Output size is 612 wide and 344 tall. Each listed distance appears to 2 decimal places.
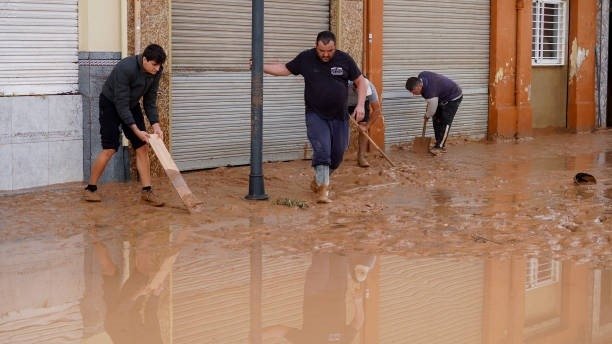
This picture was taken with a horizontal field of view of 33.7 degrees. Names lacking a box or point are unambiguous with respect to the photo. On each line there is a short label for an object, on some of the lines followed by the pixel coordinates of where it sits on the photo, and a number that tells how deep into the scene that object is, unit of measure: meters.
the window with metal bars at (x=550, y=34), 18.08
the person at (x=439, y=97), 14.41
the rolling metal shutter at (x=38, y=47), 10.12
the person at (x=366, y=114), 12.52
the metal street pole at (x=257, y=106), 9.79
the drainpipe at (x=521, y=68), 16.98
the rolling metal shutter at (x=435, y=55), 14.86
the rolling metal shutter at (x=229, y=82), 11.77
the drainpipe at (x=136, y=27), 10.84
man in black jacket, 9.31
